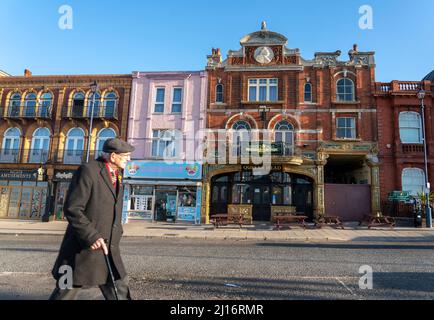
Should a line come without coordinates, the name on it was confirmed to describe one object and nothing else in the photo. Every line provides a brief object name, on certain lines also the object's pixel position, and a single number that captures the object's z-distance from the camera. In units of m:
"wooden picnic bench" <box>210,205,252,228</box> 16.28
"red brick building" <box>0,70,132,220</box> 20.58
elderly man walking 2.75
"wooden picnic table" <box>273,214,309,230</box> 15.29
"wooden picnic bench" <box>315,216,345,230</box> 15.72
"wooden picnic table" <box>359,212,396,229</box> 15.49
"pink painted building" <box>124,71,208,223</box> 19.62
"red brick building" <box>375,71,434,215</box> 18.56
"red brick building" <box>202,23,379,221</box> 19.02
